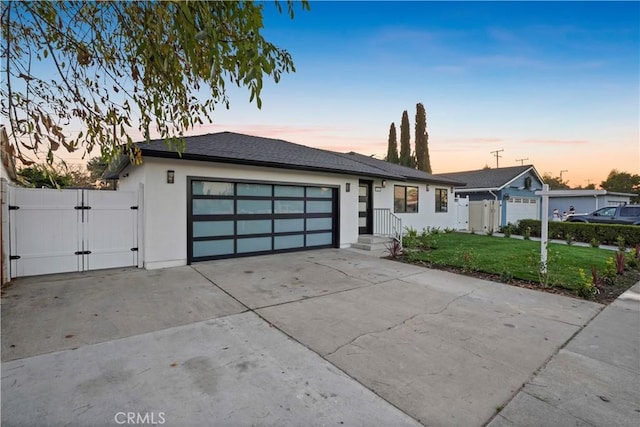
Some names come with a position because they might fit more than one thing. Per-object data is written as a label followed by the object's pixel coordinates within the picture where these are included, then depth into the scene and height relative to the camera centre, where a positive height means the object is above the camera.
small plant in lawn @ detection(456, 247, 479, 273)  6.83 -1.34
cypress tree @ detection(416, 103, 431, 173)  28.56 +6.46
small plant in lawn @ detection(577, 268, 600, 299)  5.09 -1.41
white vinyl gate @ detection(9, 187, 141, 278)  5.70 -0.51
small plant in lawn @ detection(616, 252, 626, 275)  6.67 -1.26
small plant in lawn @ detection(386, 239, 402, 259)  8.45 -1.26
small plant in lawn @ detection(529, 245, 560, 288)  5.64 -1.33
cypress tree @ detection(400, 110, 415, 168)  28.66 +6.35
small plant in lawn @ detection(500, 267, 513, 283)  6.03 -1.42
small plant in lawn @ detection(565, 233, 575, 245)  11.32 -1.21
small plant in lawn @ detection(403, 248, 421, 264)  7.96 -1.36
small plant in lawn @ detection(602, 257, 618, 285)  5.96 -1.35
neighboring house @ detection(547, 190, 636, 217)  22.55 +0.60
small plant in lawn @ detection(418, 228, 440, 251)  9.91 -1.18
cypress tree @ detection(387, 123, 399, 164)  30.00 +6.24
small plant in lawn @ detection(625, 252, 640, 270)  7.43 -1.35
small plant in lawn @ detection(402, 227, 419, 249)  9.65 -1.16
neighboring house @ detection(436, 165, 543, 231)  15.44 +0.83
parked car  12.80 -0.33
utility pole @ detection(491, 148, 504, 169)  34.38 +6.47
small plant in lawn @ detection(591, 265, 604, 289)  5.43 -1.34
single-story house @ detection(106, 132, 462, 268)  6.79 +0.25
